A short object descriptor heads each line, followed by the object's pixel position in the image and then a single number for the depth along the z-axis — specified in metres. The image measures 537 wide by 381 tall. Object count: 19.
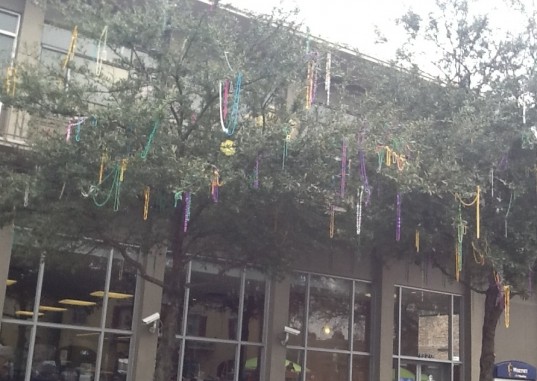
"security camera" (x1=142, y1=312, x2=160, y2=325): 12.80
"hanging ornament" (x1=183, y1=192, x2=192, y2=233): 8.71
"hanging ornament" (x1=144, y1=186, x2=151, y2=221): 8.79
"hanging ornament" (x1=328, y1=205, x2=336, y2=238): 9.84
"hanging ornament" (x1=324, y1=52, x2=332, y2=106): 10.88
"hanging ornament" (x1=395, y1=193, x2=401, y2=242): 10.46
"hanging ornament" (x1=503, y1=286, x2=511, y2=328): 11.37
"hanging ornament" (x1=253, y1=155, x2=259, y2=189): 8.94
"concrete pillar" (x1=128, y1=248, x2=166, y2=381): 12.92
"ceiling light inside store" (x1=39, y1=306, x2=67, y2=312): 12.37
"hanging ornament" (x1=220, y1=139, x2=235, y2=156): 9.07
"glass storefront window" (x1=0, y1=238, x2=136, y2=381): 12.09
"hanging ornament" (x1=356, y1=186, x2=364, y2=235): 9.58
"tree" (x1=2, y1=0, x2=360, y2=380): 8.69
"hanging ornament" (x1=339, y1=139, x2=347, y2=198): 9.09
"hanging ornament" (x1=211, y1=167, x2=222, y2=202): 8.55
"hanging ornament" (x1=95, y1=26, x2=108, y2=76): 9.45
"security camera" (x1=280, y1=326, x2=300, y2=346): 14.45
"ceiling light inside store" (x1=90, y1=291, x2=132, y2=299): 12.96
